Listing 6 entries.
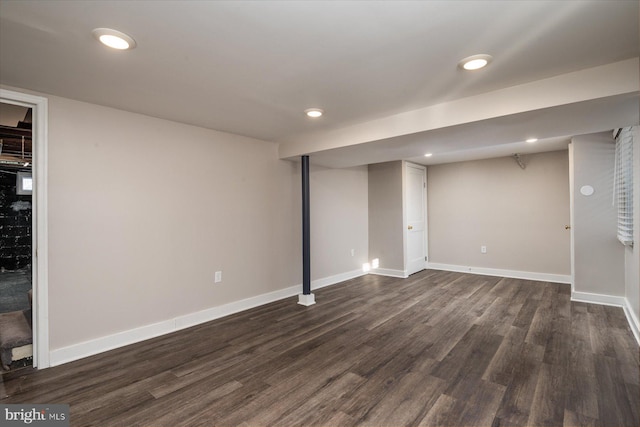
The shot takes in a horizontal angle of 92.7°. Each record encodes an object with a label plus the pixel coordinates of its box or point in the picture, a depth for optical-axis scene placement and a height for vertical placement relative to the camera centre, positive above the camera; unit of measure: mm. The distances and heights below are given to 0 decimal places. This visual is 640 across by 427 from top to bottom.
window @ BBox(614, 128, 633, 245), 3186 +298
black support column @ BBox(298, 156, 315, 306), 4031 -377
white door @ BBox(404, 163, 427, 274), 5664 -82
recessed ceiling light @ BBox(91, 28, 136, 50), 1625 +989
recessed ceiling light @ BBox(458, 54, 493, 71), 1933 +984
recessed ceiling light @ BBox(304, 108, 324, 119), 2900 +994
